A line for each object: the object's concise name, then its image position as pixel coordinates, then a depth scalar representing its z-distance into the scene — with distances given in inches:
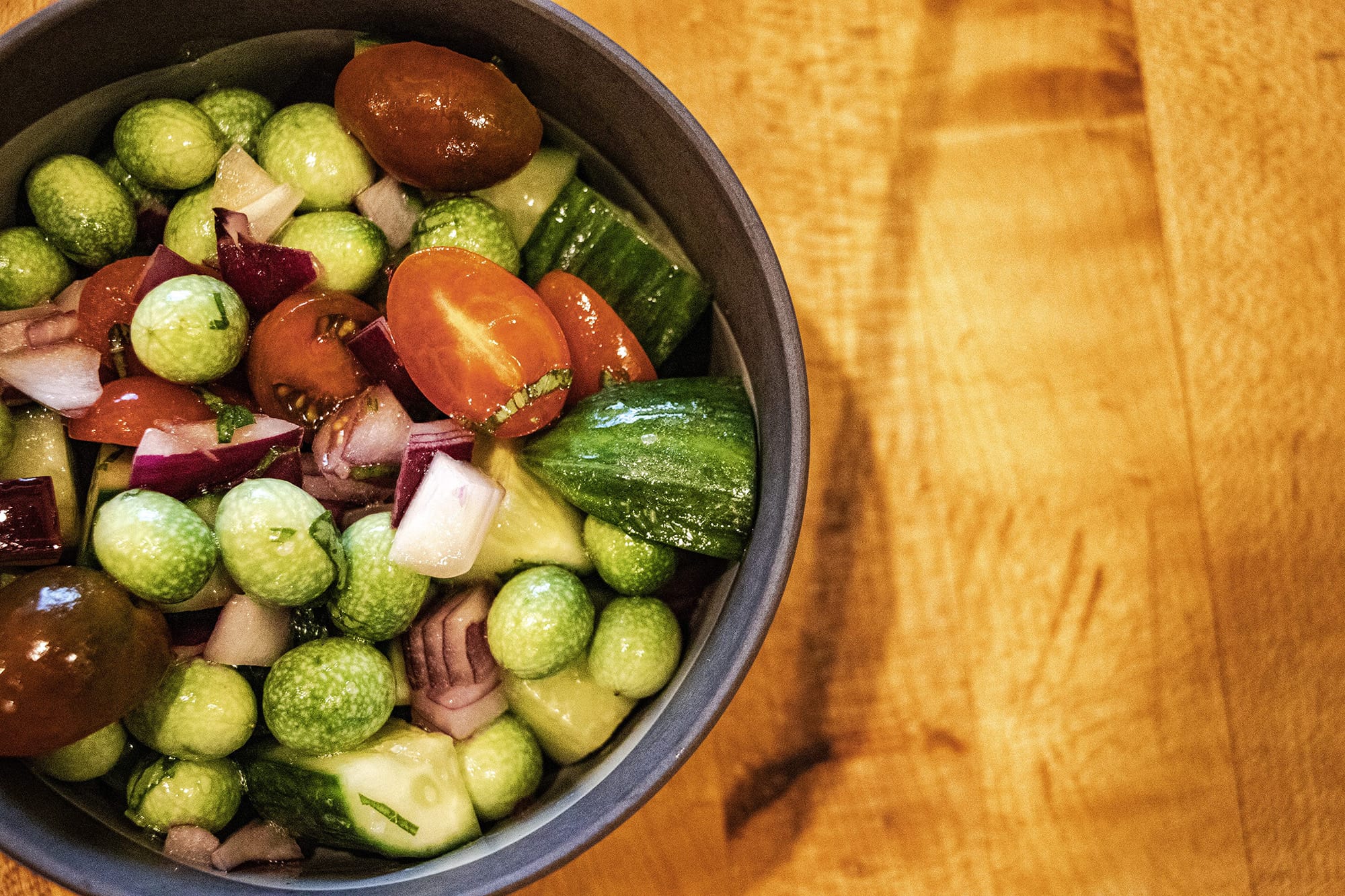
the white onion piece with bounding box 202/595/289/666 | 15.7
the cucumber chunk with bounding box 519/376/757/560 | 15.8
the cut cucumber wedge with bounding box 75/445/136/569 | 15.7
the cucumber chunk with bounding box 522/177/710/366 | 16.3
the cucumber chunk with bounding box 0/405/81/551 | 15.8
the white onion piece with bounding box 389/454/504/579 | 15.6
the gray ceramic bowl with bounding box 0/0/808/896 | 15.0
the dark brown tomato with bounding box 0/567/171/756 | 14.7
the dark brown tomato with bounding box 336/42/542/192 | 15.7
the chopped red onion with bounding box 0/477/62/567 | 15.3
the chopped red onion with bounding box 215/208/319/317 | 15.9
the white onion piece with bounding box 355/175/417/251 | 16.4
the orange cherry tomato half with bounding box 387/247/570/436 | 15.9
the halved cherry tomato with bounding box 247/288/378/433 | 15.9
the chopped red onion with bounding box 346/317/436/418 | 16.0
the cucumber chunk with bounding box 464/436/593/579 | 16.0
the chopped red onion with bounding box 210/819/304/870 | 15.5
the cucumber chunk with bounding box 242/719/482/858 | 15.5
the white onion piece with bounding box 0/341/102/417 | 15.7
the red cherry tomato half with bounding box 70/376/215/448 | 15.7
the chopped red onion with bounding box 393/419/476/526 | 15.8
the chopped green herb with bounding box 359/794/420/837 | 15.5
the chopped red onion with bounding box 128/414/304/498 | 15.5
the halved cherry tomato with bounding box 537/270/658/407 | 16.2
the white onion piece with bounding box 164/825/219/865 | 15.4
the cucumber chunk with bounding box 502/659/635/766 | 16.0
